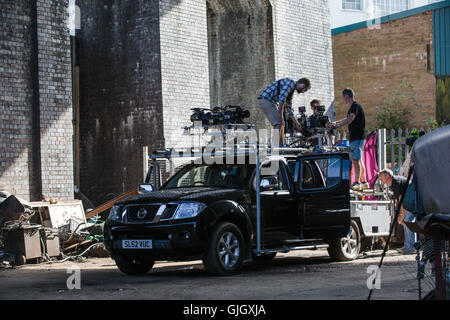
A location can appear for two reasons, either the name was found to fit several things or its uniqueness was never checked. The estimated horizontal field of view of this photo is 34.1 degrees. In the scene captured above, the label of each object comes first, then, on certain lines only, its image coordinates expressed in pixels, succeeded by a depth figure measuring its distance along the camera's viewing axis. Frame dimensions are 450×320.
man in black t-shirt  14.63
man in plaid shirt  13.53
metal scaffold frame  10.89
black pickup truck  10.12
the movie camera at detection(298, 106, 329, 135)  13.47
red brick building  30.89
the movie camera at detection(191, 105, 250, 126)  12.09
